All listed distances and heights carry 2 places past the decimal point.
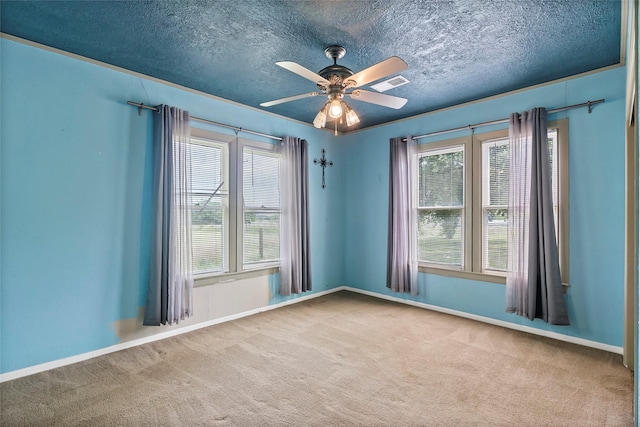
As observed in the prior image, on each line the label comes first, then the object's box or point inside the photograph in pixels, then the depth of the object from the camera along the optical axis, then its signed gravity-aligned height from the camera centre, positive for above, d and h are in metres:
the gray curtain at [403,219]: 4.41 -0.03
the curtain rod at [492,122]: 3.09 +1.11
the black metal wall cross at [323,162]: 5.10 +0.90
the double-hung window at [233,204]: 3.68 +0.18
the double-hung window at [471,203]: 3.30 +0.17
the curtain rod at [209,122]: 3.15 +1.12
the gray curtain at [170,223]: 3.13 -0.05
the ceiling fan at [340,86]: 2.33 +1.05
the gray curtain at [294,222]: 4.37 -0.06
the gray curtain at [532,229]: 3.18 -0.13
